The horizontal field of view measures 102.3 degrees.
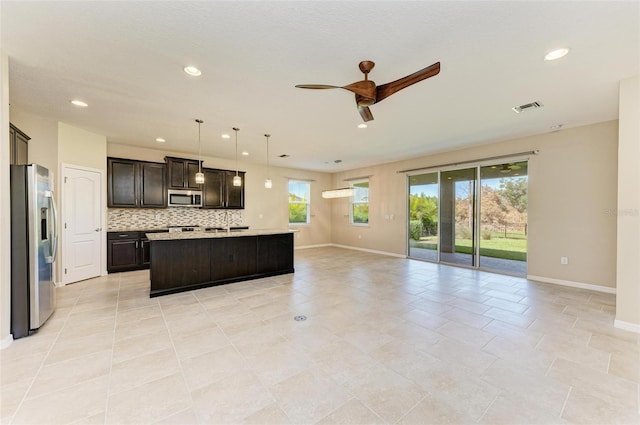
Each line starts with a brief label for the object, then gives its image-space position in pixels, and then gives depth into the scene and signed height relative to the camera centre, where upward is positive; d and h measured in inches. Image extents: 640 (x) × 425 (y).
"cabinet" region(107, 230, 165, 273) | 205.3 -34.6
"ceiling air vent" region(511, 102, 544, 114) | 141.0 +58.2
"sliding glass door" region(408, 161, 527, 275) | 209.5 -5.9
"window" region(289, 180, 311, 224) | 344.8 +11.9
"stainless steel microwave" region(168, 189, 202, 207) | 239.0 +11.1
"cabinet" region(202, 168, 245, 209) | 258.8 +19.6
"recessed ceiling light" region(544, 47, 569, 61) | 93.0 +57.9
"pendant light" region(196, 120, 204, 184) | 169.1 +21.5
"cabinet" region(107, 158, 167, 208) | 210.7 +21.8
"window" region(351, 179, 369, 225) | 337.1 +9.4
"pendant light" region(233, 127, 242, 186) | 182.8 +22.2
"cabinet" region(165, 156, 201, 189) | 236.2 +34.7
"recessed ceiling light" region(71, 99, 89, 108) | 139.3 +58.5
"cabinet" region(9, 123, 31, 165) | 134.5 +35.0
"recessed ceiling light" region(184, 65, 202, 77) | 104.8 +57.9
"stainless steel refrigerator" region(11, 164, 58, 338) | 104.1 -17.2
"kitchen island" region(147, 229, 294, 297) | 158.9 -33.6
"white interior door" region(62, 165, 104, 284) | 177.9 -10.0
